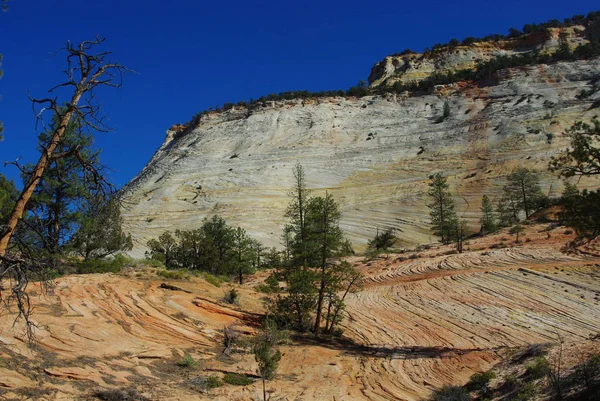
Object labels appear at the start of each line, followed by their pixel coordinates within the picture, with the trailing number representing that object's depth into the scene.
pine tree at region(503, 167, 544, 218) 52.41
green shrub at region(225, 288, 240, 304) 22.47
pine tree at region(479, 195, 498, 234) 45.92
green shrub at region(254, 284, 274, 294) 27.44
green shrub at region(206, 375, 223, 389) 13.36
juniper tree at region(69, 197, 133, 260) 22.95
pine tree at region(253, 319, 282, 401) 13.45
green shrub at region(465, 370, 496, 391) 13.50
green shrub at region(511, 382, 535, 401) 11.19
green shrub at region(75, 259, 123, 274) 22.28
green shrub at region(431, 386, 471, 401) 12.28
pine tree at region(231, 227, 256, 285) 37.56
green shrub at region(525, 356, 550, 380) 12.26
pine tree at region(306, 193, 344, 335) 20.33
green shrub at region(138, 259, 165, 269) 27.52
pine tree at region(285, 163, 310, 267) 20.88
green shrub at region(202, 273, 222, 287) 25.18
